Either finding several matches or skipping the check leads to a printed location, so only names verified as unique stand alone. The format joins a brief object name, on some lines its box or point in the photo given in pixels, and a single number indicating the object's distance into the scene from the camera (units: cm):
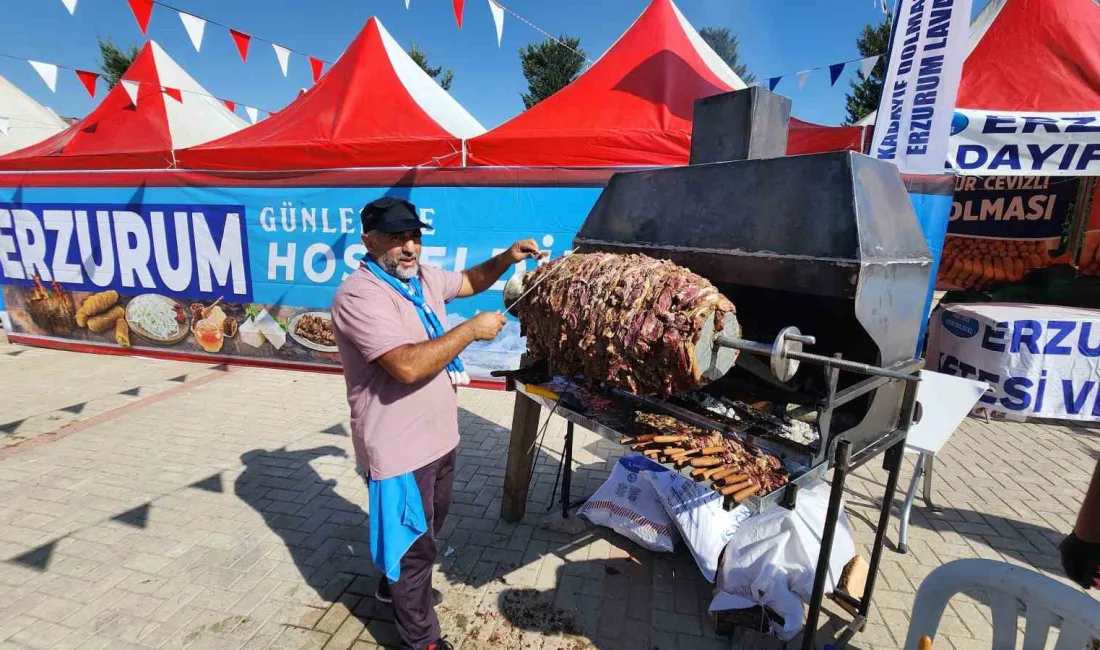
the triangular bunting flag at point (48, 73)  776
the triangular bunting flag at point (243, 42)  735
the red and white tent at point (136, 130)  766
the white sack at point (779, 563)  278
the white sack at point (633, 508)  347
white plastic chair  153
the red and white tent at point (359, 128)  680
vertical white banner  505
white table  341
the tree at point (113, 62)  2508
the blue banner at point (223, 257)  693
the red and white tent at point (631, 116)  629
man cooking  241
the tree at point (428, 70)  2856
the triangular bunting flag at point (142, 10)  589
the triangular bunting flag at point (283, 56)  816
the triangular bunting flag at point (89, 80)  870
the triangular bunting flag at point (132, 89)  816
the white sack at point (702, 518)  317
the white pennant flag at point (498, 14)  684
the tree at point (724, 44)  3815
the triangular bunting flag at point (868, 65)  711
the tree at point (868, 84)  2195
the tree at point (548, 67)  2650
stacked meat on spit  227
